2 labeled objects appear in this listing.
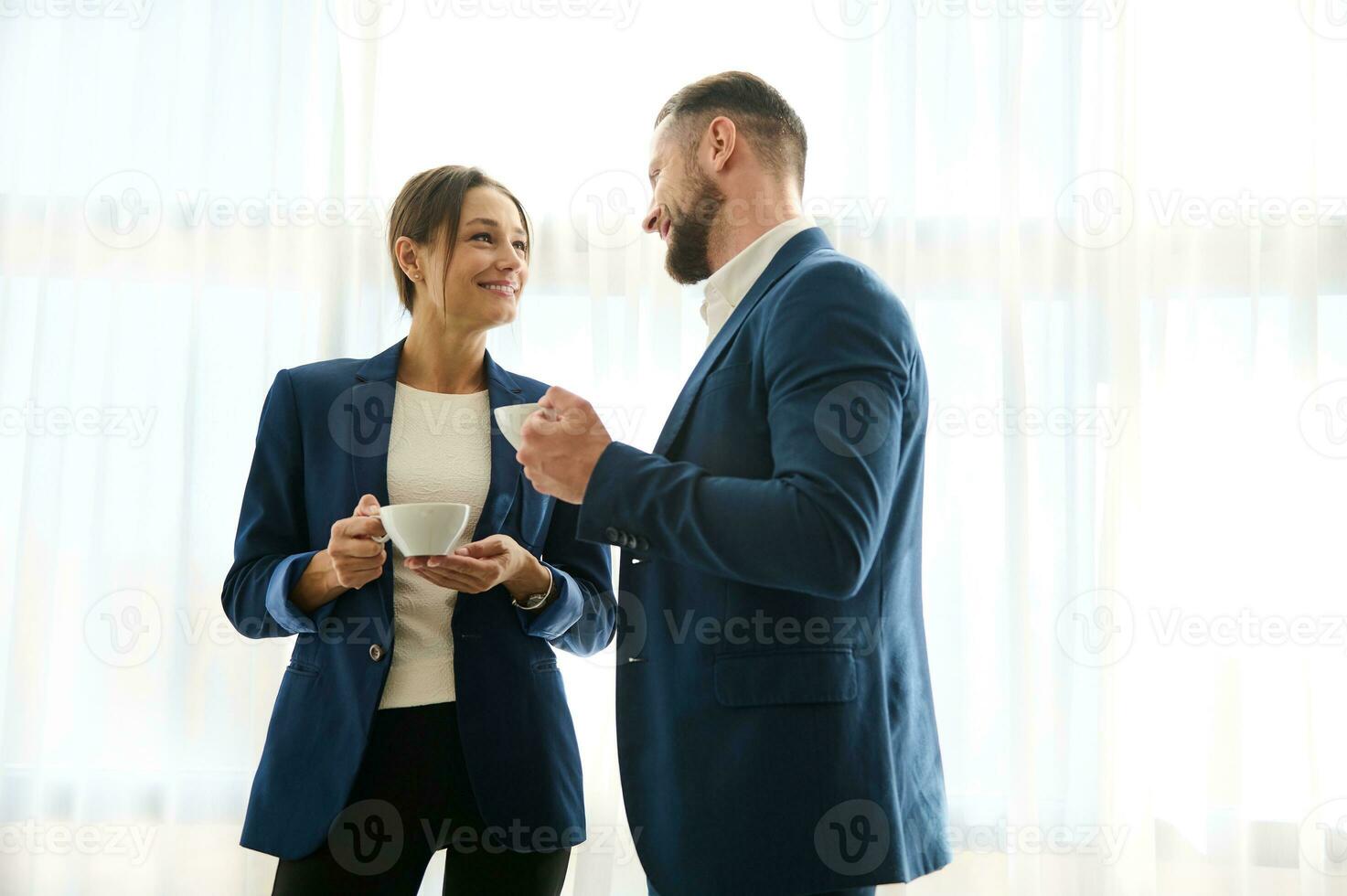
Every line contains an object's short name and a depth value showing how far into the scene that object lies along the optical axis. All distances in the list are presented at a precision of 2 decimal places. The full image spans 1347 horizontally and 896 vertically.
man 0.97
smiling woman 1.35
